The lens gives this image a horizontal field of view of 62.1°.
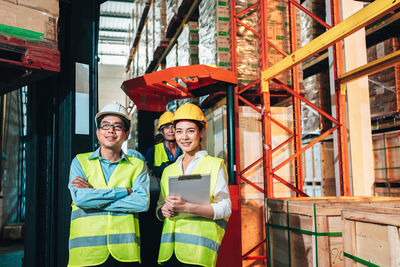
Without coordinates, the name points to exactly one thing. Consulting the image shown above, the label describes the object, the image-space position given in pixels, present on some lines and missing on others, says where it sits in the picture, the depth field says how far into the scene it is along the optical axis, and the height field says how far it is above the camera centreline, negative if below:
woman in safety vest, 2.13 -0.32
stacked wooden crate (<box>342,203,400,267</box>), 1.82 -0.48
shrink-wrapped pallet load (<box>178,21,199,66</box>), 5.95 +2.16
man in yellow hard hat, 3.64 +0.12
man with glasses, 2.11 -0.24
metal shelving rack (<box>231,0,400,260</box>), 2.96 +1.05
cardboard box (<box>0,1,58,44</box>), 2.08 +0.93
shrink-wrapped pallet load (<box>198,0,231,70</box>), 5.01 +1.94
